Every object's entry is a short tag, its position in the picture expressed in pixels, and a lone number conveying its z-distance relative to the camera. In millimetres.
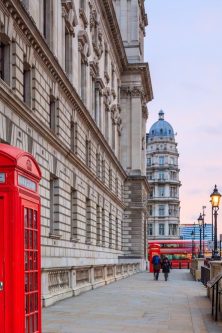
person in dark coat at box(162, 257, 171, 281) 46000
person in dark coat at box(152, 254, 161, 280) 46788
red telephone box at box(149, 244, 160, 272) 59359
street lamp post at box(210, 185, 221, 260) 30398
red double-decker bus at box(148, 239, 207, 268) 85812
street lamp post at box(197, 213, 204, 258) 63750
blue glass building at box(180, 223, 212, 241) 186762
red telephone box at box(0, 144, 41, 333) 8547
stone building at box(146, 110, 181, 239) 157750
